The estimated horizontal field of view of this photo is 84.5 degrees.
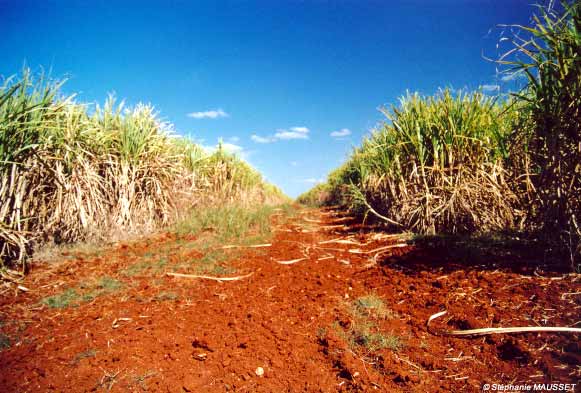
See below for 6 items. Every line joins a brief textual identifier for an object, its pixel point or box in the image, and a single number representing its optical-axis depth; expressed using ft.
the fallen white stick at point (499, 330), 5.51
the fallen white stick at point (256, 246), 14.43
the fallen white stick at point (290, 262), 12.14
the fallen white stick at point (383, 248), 12.41
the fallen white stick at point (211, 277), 10.52
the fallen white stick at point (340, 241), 14.12
